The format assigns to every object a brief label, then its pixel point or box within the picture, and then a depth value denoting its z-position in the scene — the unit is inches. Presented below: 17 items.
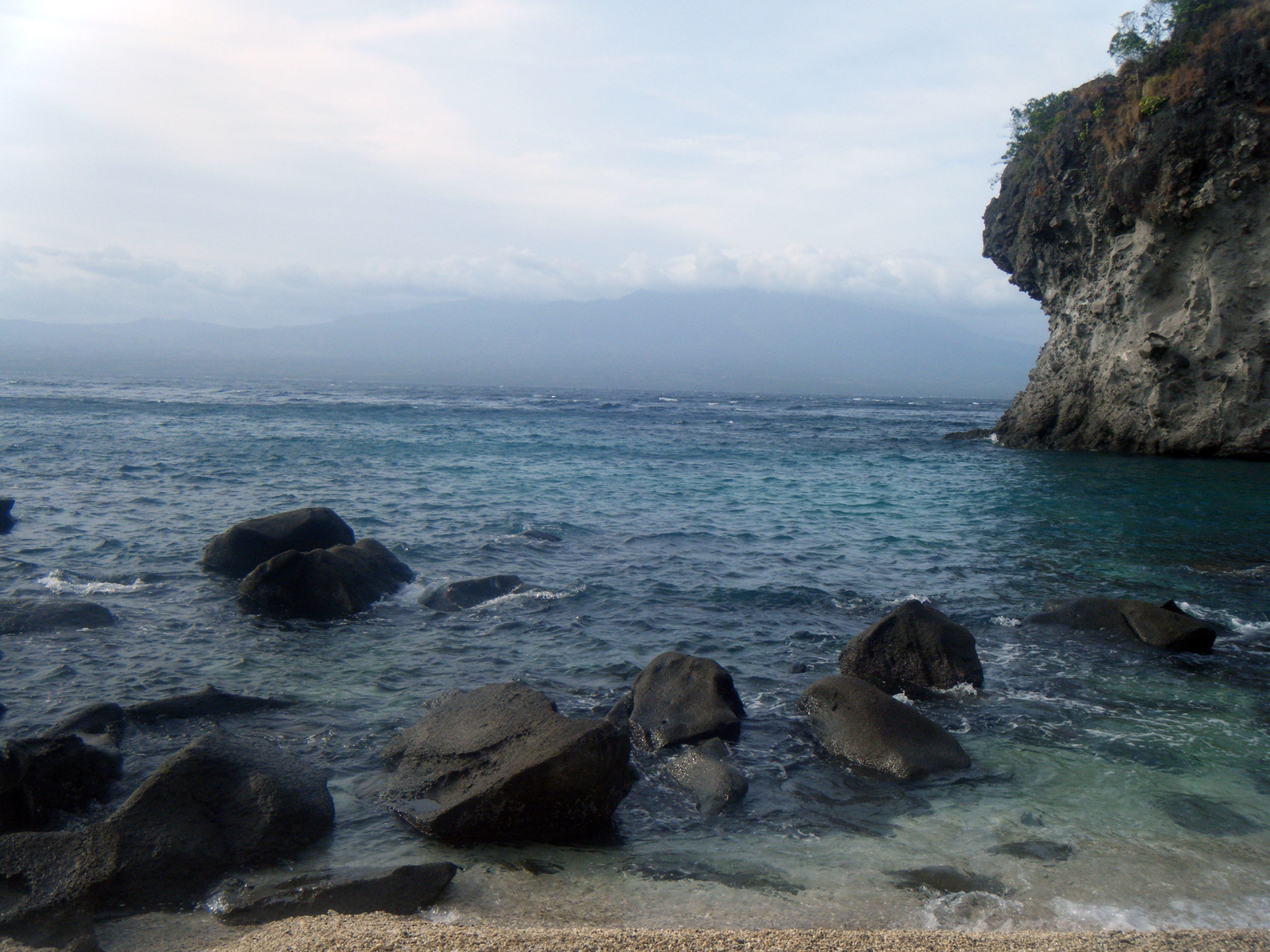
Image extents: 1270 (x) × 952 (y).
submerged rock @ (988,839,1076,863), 301.4
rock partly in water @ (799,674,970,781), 367.6
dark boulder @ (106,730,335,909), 271.6
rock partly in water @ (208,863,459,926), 257.8
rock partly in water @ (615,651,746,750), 393.1
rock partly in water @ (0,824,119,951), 242.5
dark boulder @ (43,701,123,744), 370.9
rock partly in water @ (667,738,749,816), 337.7
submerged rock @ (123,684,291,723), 402.6
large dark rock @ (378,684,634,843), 308.5
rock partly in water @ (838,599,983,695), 461.7
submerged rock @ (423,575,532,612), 612.1
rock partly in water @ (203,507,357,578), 663.8
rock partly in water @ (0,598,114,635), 525.7
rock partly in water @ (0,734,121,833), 299.6
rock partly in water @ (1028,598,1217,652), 515.5
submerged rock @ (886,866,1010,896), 279.7
